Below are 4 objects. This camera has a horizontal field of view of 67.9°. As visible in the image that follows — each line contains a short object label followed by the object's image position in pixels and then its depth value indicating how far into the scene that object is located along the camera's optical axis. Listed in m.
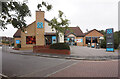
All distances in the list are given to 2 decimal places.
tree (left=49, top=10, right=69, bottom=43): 15.70
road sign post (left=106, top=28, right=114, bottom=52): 16.97
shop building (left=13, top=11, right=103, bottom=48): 22.17
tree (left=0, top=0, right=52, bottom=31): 5.13
